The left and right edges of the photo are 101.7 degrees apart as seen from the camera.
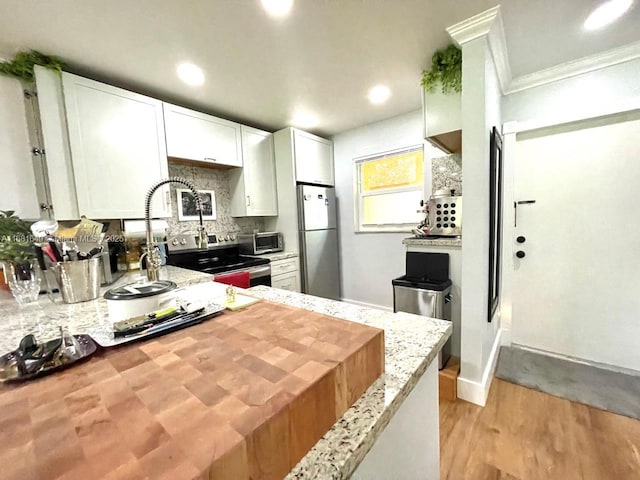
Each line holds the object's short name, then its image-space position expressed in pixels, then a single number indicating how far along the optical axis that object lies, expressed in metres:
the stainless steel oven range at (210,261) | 2.52
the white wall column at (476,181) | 1.54
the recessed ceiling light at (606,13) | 1.42
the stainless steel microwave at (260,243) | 2.94
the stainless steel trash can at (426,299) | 1.88
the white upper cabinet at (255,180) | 2.96
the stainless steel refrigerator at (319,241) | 3.13
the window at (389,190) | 3.03
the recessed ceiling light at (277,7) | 1.40
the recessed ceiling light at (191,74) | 1.93
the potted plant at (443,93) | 1.81
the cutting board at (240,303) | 0.83
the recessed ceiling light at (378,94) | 2.36
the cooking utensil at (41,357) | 0.50
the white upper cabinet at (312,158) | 3.13
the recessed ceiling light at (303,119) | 2.84
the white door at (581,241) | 1.93
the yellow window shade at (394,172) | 3.01
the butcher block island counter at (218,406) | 0.31
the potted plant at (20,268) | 1.19
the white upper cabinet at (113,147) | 1.87
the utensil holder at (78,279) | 1.17
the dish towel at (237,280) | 1.92
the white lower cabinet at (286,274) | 2.86
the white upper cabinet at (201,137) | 2.35
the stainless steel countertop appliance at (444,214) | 2.23
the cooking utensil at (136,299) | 0.74
